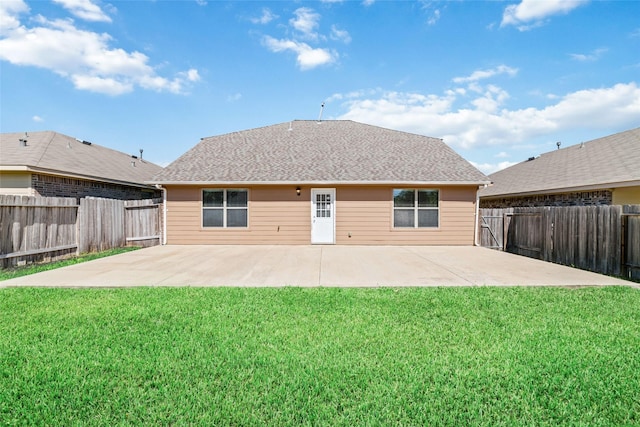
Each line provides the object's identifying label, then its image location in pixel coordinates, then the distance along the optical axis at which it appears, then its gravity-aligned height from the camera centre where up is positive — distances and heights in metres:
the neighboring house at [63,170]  10.84 +1.46
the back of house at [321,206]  12.87 +0.12
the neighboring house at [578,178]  11.23 +1.44
